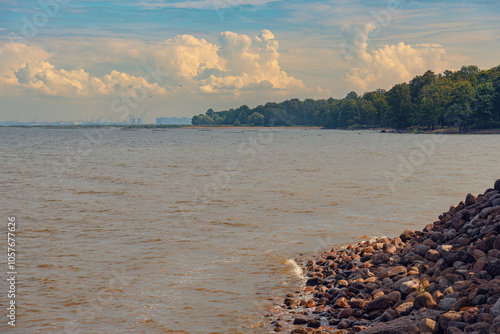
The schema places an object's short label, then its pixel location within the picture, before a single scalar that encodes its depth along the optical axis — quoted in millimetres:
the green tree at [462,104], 148875
